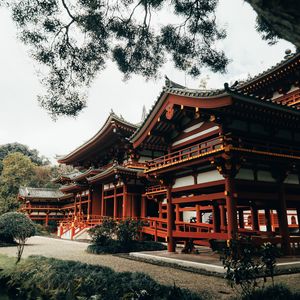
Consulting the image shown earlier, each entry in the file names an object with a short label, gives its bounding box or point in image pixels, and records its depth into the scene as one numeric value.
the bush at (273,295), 5.25
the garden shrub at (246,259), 5.42
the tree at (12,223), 18.75
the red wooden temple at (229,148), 10.66
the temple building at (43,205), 40.59
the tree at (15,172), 47.66
